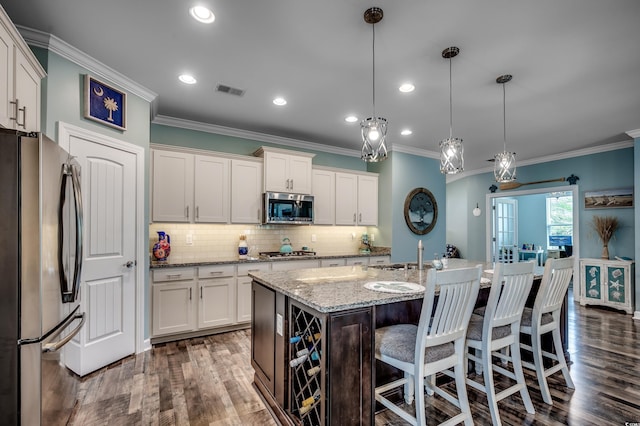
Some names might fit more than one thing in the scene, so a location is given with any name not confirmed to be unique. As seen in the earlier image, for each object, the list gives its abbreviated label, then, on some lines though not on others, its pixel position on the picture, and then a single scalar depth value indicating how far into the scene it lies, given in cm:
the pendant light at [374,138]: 239
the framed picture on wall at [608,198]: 497
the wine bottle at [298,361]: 177
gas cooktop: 449
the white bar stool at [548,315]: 226
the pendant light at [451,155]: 280
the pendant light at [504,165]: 325
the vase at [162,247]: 364
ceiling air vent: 317
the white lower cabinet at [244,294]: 387
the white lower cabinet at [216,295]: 363
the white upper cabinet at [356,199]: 514
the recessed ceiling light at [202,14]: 204
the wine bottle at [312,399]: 171
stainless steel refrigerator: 143
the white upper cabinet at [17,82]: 163
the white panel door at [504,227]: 711
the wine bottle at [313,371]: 166
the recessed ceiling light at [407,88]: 308
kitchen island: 162
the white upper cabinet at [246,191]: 416
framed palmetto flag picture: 268
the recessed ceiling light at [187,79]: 296
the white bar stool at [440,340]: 165
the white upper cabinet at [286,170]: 436
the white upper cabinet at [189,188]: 366
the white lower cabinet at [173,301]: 339
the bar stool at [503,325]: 197
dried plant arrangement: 503
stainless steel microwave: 430
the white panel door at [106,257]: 266
